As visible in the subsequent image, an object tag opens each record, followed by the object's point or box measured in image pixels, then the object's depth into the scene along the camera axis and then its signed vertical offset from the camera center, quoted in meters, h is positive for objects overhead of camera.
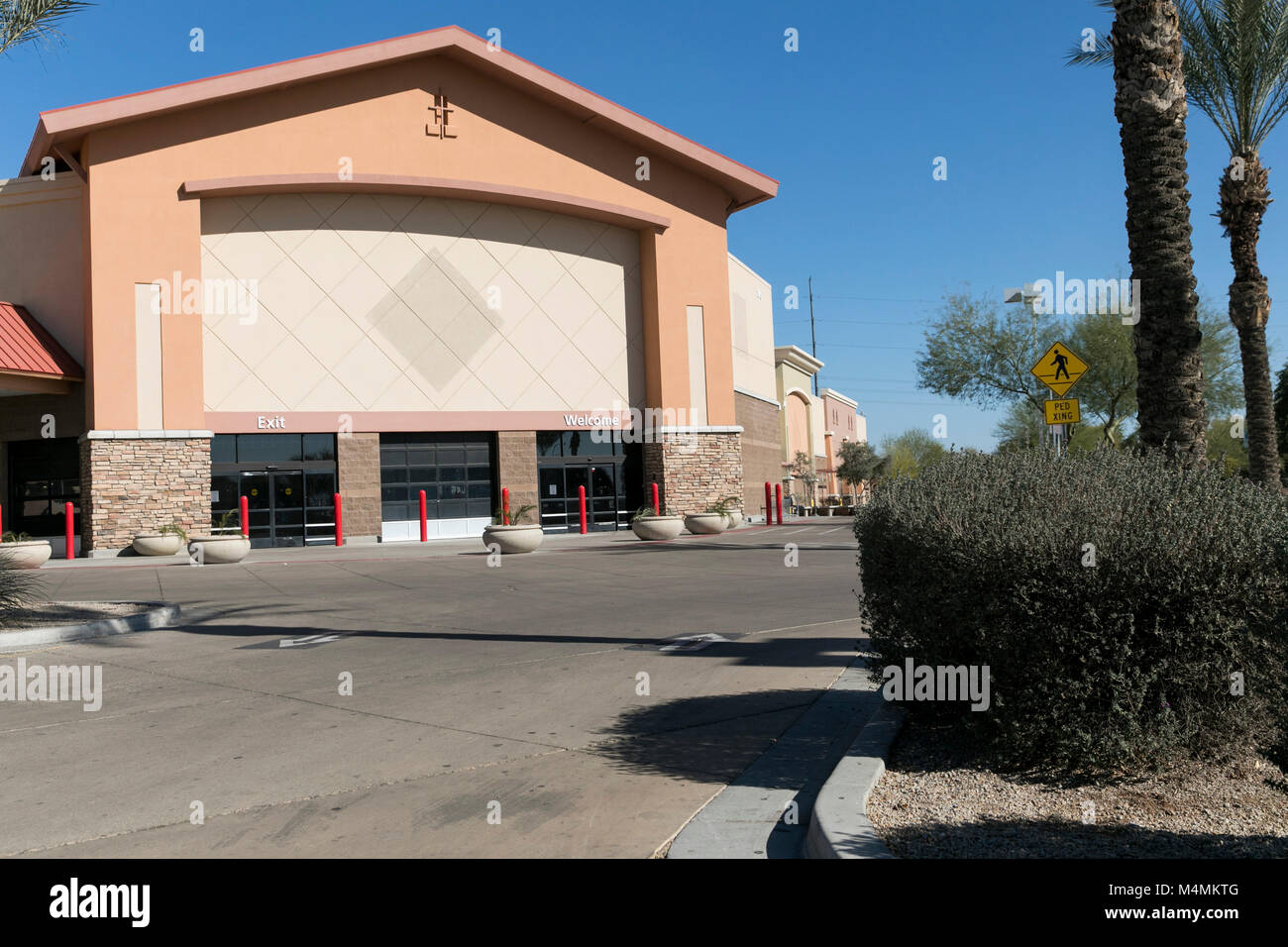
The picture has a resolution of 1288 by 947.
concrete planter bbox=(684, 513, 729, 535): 27.88 -0.90
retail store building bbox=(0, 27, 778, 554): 25.88 +5.81
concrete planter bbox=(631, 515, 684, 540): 25.81 -0.91
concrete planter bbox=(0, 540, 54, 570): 19.20 -0.79
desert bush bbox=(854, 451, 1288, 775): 4.53 -0.68
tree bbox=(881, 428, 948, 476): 69.32 +3.16
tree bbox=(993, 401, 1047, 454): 40.22 +2.87
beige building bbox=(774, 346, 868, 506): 54.59 +4.04
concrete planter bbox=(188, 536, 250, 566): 21.48 -0.94
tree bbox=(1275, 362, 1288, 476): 49.81 +3.09
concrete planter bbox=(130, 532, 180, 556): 24.45 -0.87
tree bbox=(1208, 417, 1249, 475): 46.38 +1.63
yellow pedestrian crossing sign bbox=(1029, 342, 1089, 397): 15.64 +1.77
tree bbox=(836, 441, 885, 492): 57.91 +1.34
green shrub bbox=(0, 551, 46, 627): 11.05 -0.91
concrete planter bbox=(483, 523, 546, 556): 23.20 -0.96
